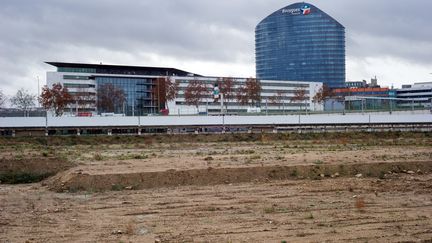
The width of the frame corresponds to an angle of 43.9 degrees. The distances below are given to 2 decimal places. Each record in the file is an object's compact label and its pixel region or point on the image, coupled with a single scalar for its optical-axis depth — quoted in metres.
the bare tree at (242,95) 138.88
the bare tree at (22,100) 137.12
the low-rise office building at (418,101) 189.12
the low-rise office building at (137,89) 137.88
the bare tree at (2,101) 131.62
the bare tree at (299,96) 150.41
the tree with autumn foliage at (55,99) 116.46
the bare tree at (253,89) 138.88
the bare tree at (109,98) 133.12
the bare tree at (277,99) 158.00
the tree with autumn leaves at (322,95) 146.62
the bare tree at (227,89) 137.50
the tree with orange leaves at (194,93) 132.62
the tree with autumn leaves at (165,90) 133.02
